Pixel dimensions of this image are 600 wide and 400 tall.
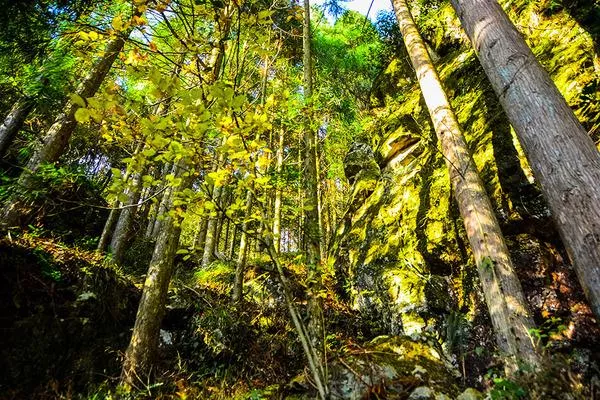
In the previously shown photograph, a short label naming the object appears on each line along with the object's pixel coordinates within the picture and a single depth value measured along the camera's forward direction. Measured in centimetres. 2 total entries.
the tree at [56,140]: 472
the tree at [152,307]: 422
